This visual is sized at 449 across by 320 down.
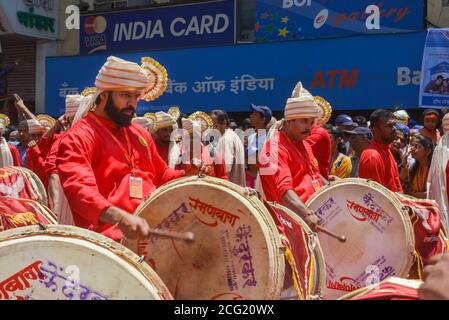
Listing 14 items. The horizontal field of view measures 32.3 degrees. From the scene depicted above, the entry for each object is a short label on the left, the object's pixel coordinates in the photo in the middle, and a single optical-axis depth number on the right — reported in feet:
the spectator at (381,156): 21.44
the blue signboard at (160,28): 60.59
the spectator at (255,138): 29.94
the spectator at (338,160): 29.12
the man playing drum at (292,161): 17.74
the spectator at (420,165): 25.16
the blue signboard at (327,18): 47.91
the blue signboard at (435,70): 39.19
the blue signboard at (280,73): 44.27
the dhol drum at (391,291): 6.68
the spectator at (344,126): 31.56
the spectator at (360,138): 27.78
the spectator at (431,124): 32.01
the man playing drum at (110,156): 12.09
